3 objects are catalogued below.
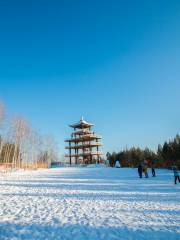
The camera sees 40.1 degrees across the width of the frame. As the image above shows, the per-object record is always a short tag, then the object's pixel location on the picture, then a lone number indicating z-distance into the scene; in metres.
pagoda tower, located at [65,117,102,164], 59.44
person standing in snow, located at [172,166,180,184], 16.36
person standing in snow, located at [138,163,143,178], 21.58
